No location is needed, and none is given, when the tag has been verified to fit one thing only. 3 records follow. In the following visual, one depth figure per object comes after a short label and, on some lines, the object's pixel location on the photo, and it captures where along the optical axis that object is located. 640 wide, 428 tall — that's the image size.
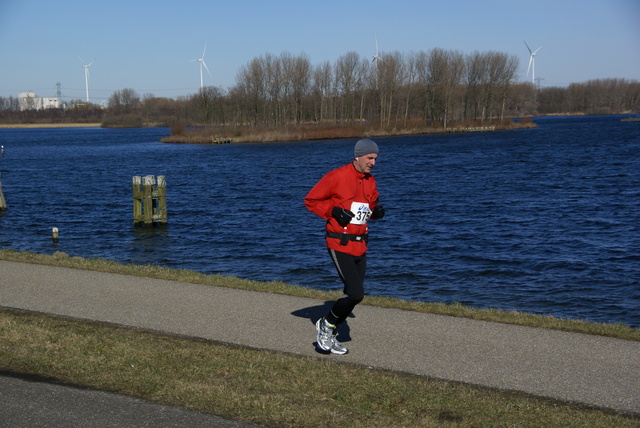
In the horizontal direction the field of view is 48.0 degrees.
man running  6.95
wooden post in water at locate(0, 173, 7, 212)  28.77
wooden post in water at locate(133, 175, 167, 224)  23.69
